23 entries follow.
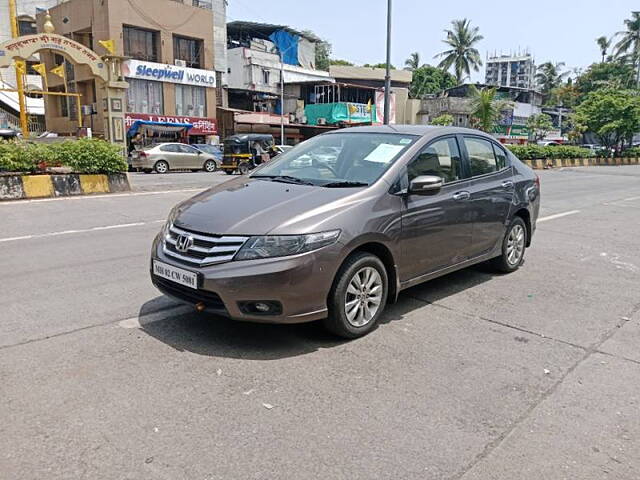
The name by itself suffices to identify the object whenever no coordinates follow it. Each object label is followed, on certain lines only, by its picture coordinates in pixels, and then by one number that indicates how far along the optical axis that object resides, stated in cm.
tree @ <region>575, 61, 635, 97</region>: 7362
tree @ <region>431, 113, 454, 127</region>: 5136
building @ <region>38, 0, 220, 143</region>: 3347
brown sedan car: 379
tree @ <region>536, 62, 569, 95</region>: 9112
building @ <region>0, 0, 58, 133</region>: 3826
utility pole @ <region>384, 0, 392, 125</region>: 2104
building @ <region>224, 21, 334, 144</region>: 4056
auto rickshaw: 2356
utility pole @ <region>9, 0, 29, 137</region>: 2307
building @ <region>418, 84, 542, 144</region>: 5762
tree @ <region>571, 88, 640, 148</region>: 4016
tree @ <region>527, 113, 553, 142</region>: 5953
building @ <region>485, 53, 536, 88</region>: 15062
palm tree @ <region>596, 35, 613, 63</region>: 7762
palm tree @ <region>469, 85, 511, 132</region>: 3353
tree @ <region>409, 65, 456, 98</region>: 7644
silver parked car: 2420
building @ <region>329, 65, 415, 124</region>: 5497
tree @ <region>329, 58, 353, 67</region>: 7376
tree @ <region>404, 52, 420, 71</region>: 8386
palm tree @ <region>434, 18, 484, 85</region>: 6931
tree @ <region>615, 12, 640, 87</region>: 6800
